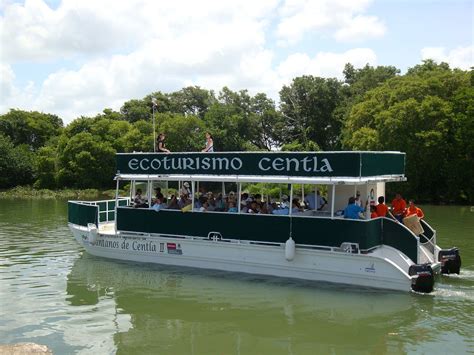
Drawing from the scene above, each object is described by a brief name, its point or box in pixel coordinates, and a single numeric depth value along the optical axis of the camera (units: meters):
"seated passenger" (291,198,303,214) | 15.52
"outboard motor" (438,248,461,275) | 15.30
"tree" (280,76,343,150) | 66.19
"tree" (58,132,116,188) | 65.06
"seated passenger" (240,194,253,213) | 15.83
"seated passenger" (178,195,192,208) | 16.91
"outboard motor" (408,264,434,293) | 13.27
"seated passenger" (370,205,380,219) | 14.74
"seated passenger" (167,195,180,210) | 17.00
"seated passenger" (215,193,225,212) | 16.38
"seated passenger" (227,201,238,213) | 15.91
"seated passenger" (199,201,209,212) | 16.33
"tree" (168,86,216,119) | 84.94
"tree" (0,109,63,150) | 82.12
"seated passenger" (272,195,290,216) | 15.20
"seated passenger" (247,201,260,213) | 15.62
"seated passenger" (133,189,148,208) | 17.64
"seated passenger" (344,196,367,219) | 14.17
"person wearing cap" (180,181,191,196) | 17.58
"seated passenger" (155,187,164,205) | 17.36
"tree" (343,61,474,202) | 43.34
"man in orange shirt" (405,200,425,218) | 15.52
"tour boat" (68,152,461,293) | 13.98
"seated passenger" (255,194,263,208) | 15.72
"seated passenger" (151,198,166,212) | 16.97
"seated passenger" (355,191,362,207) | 14.58
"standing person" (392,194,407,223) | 16.29
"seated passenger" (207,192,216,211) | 16.42
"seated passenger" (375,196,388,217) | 14.80
